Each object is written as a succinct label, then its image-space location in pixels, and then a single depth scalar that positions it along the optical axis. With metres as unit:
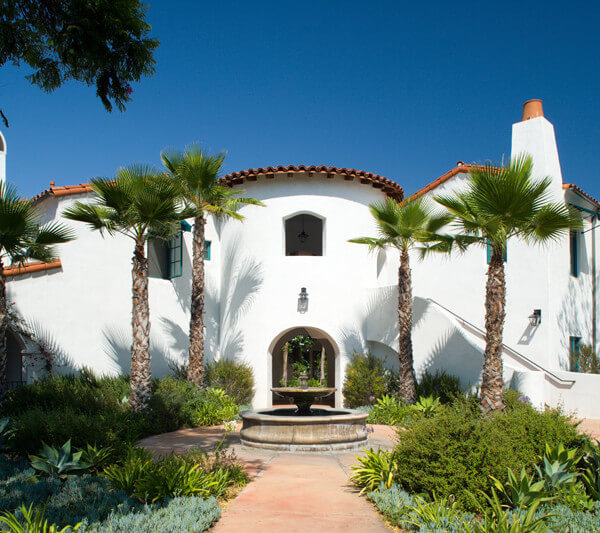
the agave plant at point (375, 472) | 6.88
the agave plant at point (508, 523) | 4.82
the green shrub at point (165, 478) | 6.13
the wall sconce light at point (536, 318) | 15.90
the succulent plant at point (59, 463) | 6.83
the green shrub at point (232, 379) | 15.90
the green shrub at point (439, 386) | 14.47
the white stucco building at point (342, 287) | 14.74
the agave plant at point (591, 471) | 6.22
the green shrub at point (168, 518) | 5.21
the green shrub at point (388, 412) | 13.57
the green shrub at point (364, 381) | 15.62
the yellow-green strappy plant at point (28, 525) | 4.81
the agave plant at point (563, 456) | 6.29
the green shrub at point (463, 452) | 6.09
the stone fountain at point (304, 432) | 10.02
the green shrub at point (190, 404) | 12.47
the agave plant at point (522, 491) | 5.51
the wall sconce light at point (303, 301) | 16.72
